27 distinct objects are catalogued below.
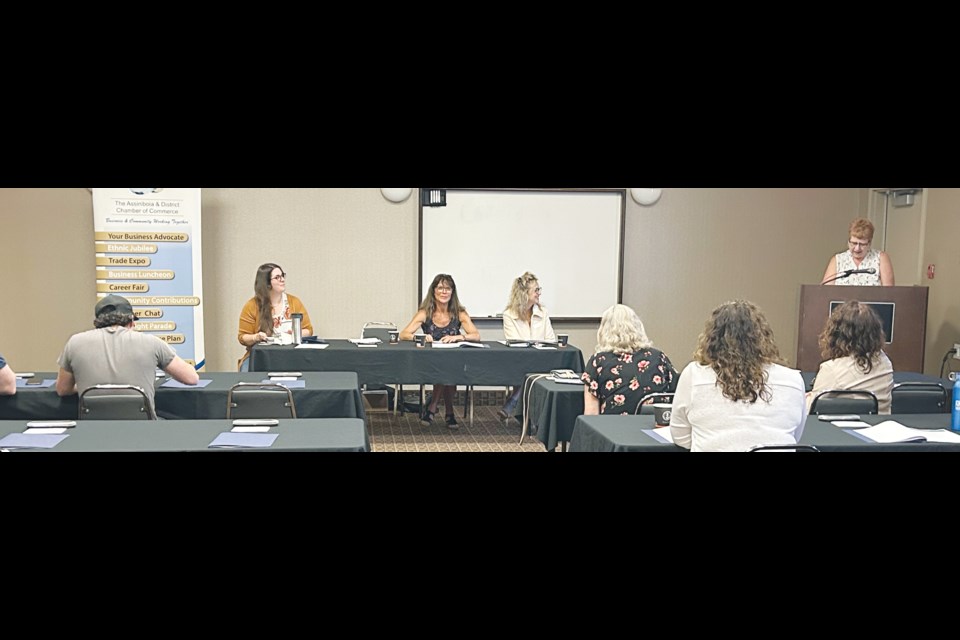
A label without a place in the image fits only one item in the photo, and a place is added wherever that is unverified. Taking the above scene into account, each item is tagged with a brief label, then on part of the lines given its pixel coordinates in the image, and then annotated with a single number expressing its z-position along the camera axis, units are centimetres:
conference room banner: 714
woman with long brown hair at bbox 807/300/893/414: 417
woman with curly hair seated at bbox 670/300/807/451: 304
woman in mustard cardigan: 652
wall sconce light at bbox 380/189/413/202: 784
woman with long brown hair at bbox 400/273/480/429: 690
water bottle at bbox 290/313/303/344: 642
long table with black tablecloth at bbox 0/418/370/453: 311
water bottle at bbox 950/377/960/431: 352
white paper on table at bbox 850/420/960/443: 339
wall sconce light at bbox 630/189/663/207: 816
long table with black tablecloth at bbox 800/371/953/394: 515
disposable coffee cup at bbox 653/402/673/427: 360
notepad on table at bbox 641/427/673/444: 338
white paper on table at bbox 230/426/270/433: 344
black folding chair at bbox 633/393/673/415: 420
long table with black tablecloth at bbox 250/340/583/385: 625
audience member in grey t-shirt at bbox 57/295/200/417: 420
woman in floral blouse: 442
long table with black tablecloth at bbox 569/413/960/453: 329
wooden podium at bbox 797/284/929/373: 555
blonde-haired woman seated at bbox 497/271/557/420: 689
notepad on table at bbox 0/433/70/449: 308
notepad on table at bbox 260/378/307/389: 480
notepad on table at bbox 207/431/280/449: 316
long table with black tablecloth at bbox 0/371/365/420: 452
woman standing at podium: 599
